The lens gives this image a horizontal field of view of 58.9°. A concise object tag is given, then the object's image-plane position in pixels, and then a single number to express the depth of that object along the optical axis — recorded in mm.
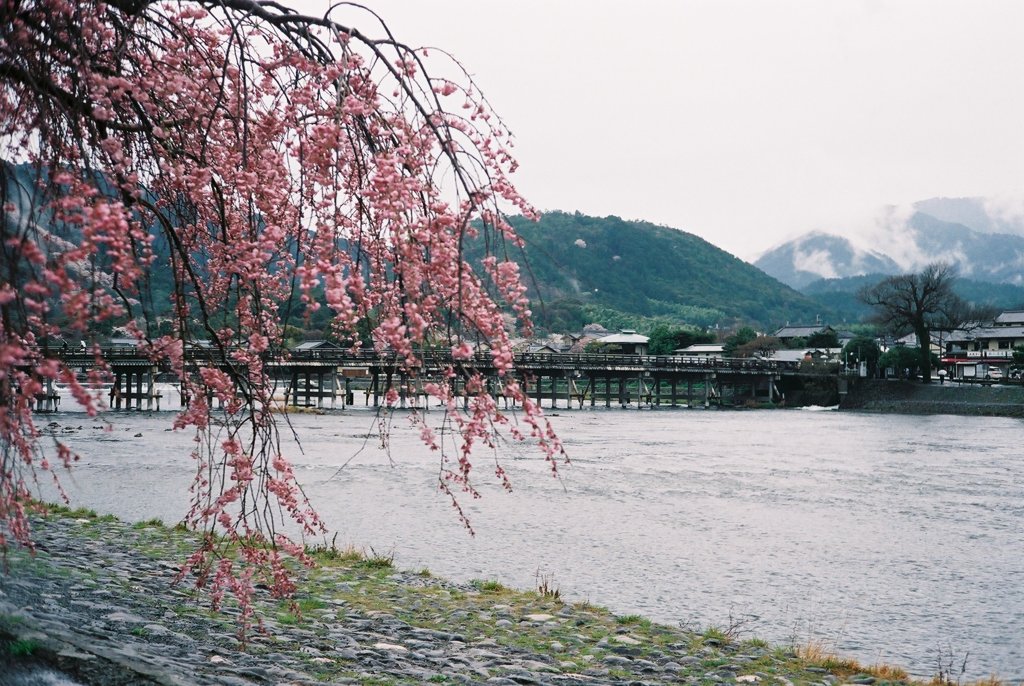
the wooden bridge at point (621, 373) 58281
